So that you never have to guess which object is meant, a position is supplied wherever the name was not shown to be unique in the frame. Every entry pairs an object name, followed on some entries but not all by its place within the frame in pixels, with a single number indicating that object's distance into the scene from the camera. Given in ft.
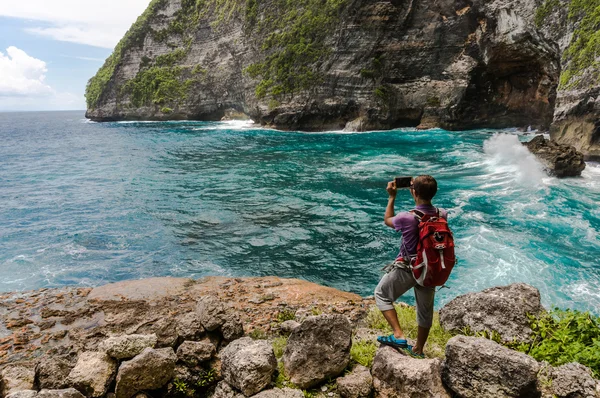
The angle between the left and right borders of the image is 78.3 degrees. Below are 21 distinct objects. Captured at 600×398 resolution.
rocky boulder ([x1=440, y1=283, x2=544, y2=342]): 18.44
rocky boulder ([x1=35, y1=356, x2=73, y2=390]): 16.05
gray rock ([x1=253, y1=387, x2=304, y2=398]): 14.70
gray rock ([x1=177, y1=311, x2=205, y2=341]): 18.89
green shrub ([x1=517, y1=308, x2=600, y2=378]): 15.52
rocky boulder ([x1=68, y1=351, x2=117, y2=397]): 15.48
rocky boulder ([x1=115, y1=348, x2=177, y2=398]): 15.49
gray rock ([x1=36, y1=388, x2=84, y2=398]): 14.11
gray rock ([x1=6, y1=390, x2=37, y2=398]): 14.12
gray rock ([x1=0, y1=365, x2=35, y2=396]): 16.15
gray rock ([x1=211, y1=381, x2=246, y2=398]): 15.80
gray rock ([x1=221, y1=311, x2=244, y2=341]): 19.69
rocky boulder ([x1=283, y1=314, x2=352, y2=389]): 16.17
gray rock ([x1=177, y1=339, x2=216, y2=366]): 17.31
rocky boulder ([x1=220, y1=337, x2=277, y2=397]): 15.42
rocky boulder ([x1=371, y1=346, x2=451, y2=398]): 14.16
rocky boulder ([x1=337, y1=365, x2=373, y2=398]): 15.19
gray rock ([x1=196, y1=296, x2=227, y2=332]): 19.56
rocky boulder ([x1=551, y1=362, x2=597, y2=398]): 13.56
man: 15.76
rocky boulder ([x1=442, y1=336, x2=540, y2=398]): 13.70
